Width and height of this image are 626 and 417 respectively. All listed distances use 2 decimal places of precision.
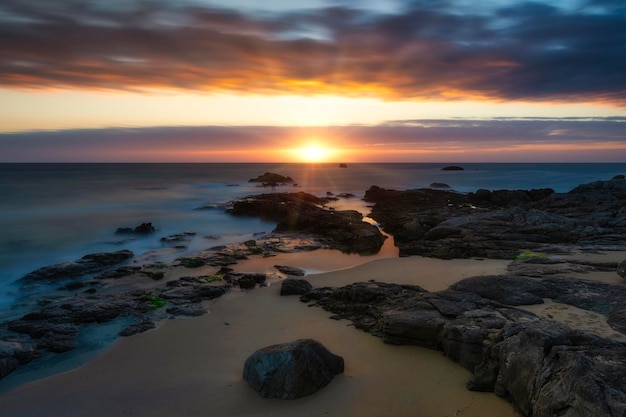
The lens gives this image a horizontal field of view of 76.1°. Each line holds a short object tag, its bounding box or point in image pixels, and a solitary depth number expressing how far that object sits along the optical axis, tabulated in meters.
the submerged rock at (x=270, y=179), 88.88
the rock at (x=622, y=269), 12.20
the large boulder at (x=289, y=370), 7.44
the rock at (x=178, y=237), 25.48
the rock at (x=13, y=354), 8.91
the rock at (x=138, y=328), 10.99
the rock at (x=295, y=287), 13.66
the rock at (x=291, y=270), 16.89
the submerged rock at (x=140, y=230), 28.05
